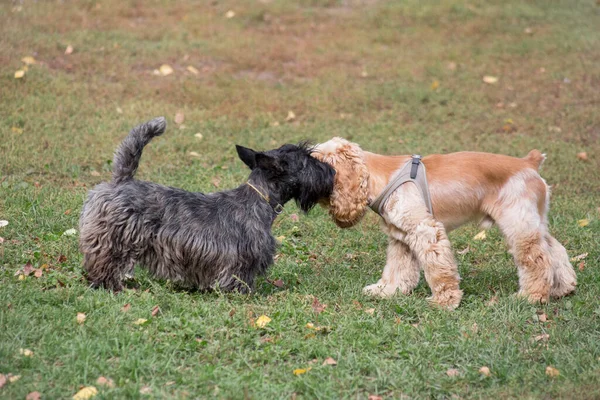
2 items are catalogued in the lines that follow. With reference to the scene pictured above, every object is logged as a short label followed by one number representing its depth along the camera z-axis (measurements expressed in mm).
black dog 11883
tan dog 12430
